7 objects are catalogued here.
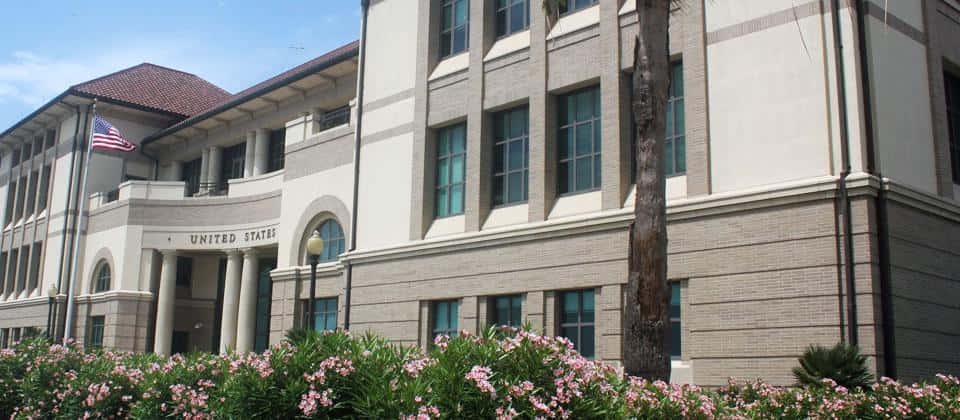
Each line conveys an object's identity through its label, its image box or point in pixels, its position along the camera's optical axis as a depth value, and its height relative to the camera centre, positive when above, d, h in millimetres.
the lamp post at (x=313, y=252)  21234 +2622
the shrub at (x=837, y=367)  14406 +163
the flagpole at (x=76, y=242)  40344 +5184
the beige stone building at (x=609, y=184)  16594 +4327
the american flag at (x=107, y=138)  36250 +8731
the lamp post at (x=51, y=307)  38375 +2251
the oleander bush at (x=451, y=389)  8547 -204
